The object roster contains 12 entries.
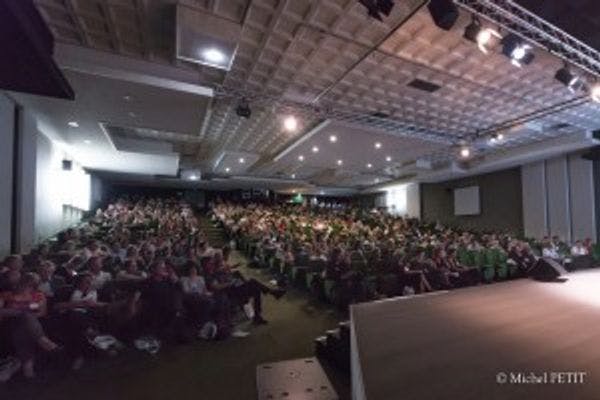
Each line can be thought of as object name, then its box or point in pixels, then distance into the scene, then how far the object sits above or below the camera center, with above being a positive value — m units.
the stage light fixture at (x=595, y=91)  5.65 +1.80
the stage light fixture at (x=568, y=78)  5.18 +1.85
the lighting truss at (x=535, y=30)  4.22 +2.22
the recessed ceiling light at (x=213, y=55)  4.80 +2.09
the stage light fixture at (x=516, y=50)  4.54 +1.98
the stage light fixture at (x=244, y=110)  6.84 +1.90
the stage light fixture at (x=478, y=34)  4.28 +2.05
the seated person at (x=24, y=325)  3.40 -1.02
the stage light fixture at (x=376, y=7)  3.55 +1.99
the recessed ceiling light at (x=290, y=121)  7.54 +1.88
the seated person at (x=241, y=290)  5.12 -1.07
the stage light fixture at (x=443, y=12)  3.76 +2.03
